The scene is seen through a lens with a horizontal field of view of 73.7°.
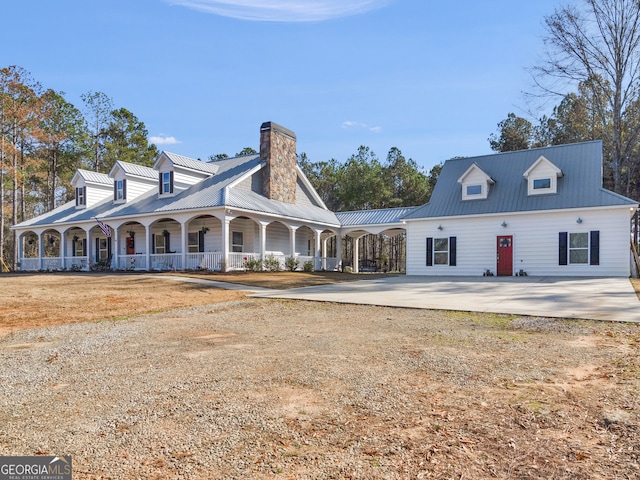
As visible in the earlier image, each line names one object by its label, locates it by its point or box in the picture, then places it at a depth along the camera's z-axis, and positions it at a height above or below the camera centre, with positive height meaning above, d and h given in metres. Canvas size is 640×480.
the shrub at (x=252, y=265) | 21.92 -1.00
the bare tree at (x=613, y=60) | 23.25 +10.49
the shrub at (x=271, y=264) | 22.62 -0.98
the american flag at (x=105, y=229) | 24.86 +1.01
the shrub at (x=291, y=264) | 24.09 -1.04
